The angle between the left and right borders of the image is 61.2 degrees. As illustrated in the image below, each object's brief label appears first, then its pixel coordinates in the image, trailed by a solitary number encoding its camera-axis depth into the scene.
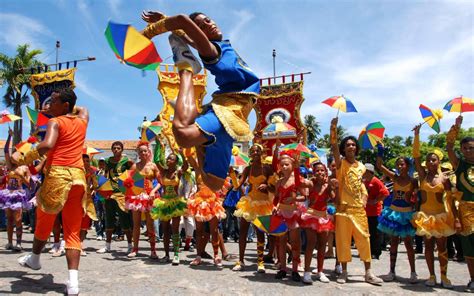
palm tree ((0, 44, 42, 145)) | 29.58
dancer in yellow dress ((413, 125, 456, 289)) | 6.00
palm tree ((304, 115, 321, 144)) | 55.59
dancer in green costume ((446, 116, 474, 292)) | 5.84
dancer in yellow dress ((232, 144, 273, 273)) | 6.70
